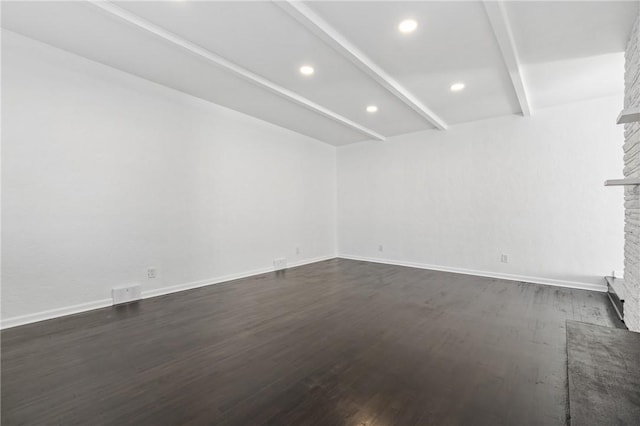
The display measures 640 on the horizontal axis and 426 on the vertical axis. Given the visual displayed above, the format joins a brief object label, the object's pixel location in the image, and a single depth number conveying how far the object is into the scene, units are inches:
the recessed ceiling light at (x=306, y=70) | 126.8
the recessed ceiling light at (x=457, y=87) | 143.6
